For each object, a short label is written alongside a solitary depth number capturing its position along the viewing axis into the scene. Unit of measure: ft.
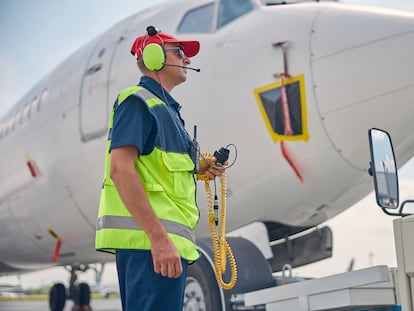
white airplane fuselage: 16.75
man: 7.34
